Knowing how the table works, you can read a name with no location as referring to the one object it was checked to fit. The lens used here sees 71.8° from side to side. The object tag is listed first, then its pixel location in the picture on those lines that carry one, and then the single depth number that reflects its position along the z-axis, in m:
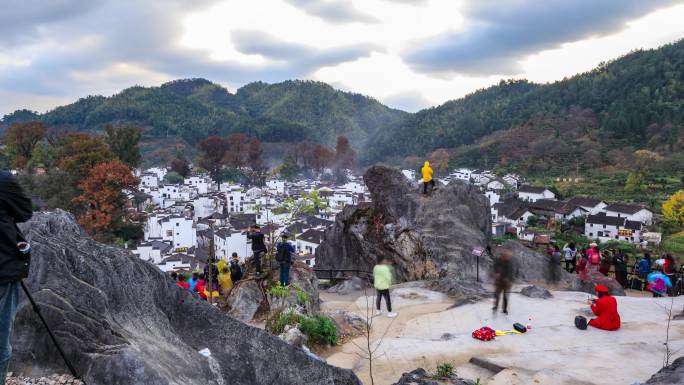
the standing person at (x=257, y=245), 11.12
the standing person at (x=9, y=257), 2.96
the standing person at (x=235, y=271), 12.10
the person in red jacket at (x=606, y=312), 8.50
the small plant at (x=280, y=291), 9.20
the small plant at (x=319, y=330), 8.37
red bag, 8.38
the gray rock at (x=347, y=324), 9.28
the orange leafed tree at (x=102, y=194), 31.70
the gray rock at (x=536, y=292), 11.23
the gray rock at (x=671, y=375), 5.25
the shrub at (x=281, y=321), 8.06
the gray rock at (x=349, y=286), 14.41
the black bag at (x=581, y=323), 8.58
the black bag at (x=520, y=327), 8.70
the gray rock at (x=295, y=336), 7.38
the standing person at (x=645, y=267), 13.64
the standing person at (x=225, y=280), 12.88
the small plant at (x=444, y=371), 6.34
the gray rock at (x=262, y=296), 9.88
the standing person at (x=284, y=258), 9.84
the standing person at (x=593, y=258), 13.46
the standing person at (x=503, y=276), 9.55
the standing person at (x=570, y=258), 15.50
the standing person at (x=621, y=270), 13.59
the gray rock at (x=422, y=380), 5.80
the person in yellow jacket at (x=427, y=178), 16.48
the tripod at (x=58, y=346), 3.16
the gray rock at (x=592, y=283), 12.23
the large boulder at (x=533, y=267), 13.76
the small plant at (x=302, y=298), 9.20
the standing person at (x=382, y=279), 9.74
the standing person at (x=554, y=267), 13.57
